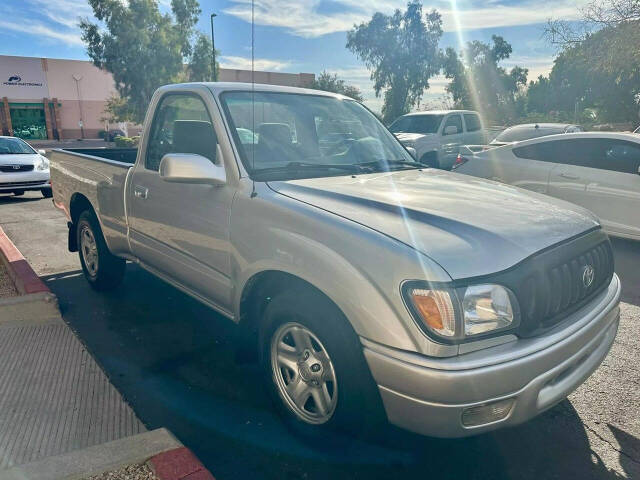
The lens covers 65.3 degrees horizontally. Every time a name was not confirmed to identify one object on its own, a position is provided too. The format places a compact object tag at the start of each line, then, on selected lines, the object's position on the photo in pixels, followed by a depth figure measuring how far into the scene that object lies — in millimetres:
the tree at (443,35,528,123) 40531
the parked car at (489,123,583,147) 13055
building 44031
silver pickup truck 2053
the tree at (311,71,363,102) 30547
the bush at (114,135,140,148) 34022
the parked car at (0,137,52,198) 11359
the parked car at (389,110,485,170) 12039
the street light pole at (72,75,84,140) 46891
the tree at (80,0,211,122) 35062
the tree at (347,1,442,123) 31906
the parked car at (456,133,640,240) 6461
